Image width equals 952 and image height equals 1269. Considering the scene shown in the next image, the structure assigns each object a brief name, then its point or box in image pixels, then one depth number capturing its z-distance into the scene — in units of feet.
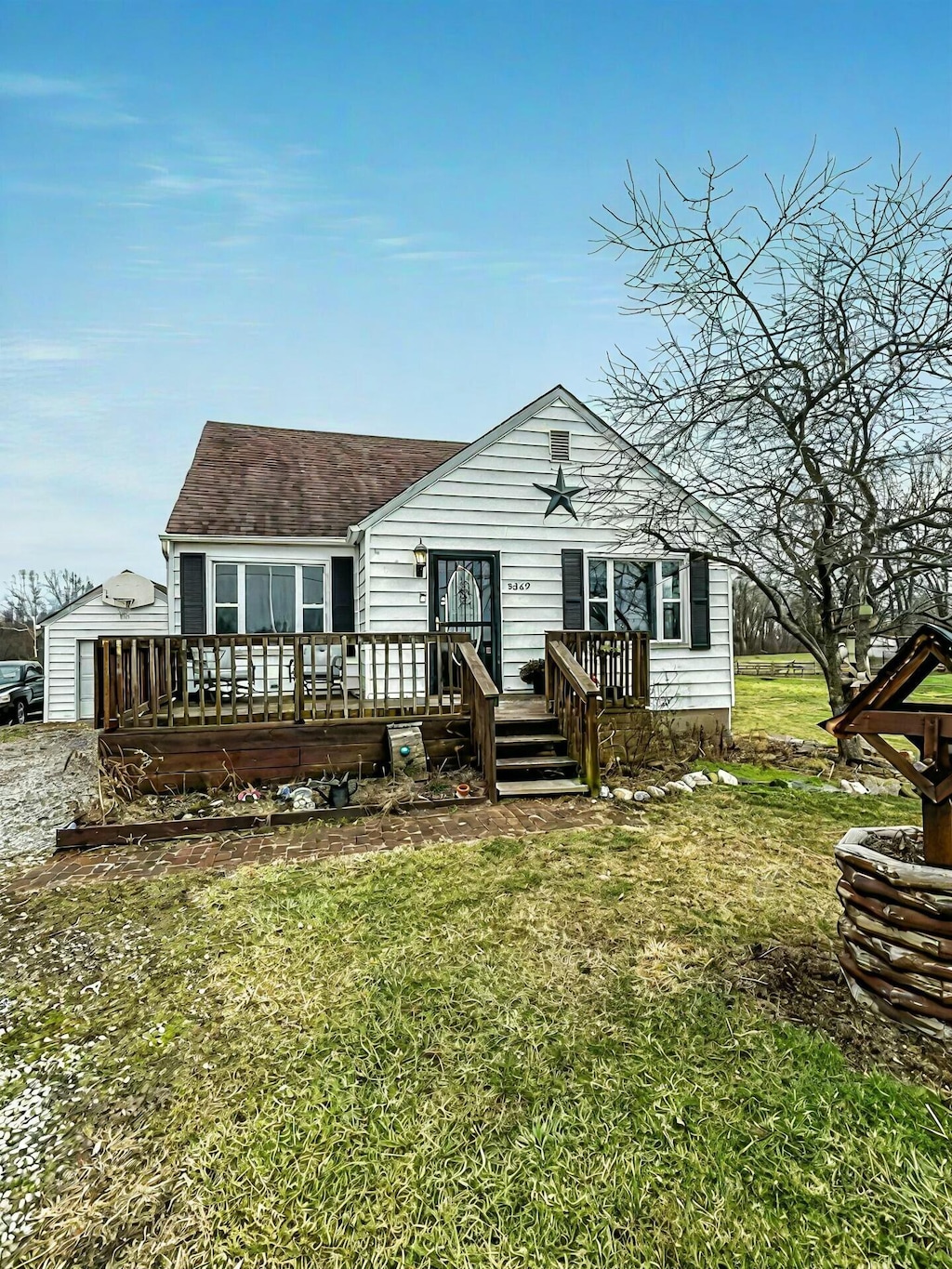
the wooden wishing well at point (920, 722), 7.41
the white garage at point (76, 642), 53.26
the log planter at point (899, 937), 7.18
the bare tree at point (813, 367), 18.08
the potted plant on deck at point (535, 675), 28.41
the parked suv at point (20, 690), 53.04
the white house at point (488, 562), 28.43
